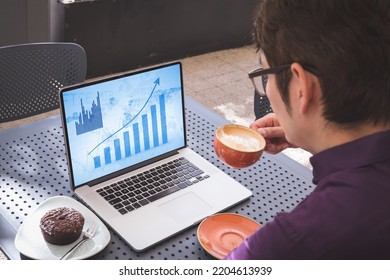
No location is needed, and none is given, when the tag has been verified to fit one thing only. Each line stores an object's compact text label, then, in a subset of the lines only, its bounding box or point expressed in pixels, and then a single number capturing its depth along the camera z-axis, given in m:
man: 1.51
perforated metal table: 1.80
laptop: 1.84
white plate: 1.74
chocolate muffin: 1.75
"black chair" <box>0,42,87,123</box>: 2.22
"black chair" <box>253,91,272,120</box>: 2.46
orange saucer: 1.80
